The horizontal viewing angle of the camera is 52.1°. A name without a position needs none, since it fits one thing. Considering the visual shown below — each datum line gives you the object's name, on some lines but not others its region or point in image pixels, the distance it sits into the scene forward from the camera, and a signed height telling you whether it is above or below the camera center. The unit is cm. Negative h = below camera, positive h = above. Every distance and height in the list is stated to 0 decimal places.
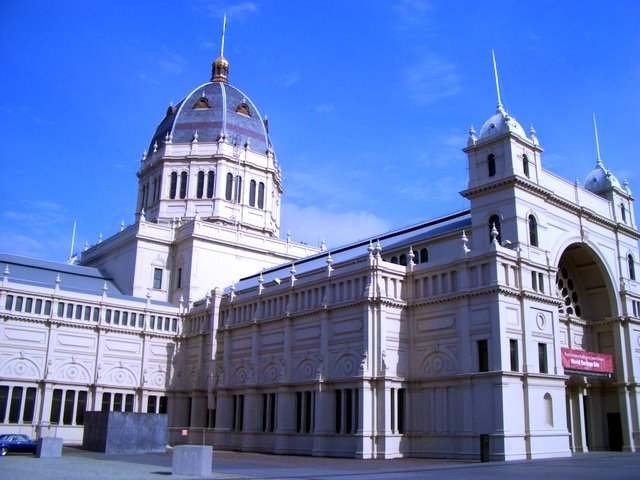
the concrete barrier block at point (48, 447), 3678 -196
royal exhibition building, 4491 +691
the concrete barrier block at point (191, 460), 2756 -190
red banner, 4806 +440
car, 3991 -200
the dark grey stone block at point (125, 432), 4422 -130
